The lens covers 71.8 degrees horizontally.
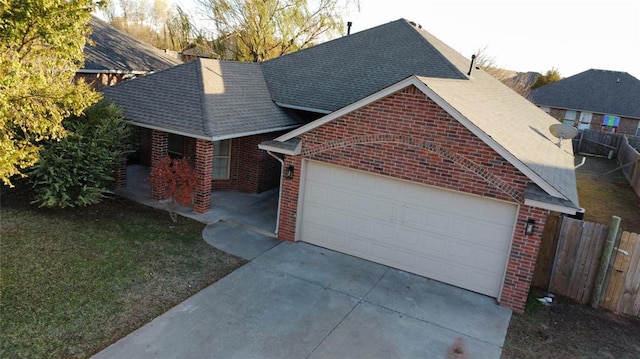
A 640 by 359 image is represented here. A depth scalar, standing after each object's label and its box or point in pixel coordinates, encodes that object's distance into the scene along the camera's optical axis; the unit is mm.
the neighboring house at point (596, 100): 36969
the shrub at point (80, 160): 10594
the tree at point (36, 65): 6793
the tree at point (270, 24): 25266
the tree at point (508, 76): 37625
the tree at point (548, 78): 46062
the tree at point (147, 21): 29316
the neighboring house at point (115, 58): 16734
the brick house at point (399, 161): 8289
